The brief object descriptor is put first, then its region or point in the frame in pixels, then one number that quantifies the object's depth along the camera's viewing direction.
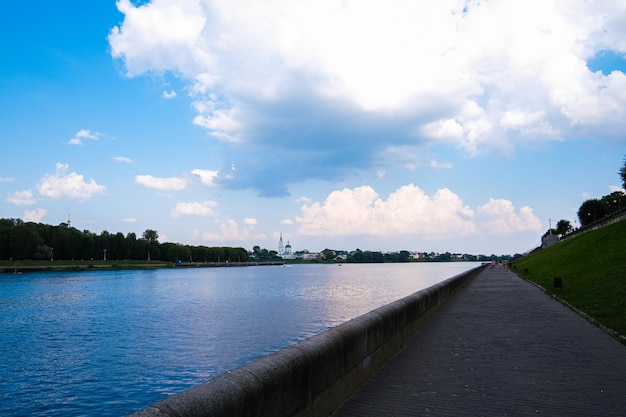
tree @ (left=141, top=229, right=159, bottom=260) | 194.12
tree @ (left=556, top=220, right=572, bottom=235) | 163.00
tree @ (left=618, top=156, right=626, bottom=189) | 71.03
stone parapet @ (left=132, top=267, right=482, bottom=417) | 3.68
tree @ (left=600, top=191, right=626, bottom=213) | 109.62
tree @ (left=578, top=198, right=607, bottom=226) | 112.81
